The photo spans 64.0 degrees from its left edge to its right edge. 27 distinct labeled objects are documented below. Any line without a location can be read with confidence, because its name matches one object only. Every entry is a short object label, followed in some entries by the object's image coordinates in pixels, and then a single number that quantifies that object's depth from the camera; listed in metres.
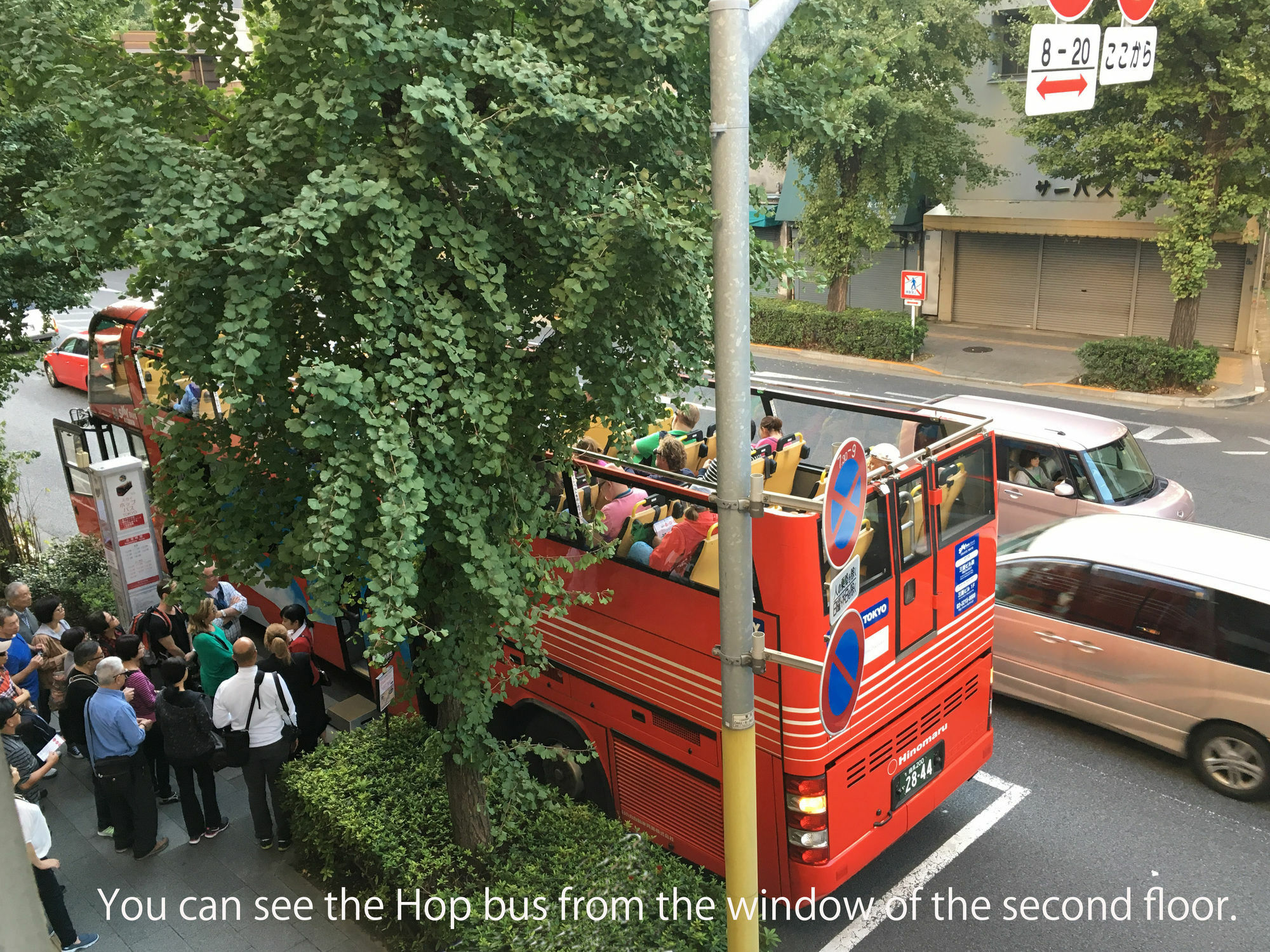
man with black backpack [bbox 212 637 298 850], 7.29
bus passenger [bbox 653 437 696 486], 8.05
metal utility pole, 4.14
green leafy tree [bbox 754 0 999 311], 20.91
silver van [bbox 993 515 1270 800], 7.62
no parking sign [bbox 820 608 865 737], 5.56
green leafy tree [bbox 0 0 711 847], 4.29
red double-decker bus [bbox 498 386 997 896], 6.00
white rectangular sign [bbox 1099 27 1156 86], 10.98
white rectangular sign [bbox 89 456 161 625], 10.41
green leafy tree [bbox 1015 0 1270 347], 16.89
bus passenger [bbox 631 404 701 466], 9.09
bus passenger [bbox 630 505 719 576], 6.43
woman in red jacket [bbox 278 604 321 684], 8.47
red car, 23.25
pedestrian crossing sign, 22.69
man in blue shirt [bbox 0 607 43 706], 8.45
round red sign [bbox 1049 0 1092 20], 10.28
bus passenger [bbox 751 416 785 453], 8.89
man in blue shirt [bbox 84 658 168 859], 7.16
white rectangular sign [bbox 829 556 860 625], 5.00
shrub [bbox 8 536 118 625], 11.09
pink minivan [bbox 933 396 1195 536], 10.93
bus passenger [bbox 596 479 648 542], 7.28
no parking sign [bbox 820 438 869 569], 4.59
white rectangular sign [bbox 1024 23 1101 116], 10.35
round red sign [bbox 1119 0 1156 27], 11.66
